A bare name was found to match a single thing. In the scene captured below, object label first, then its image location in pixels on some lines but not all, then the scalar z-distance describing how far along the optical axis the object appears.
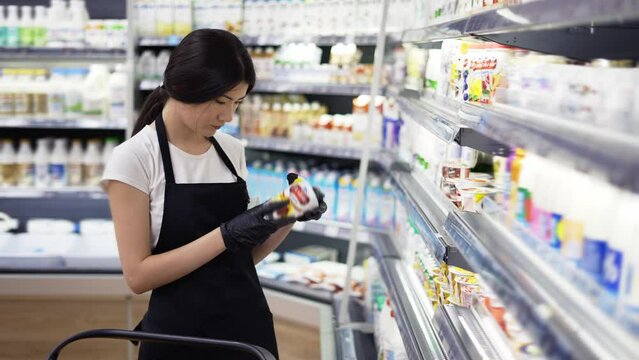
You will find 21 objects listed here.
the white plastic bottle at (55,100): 4.40
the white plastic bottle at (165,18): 4.41
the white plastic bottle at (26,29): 4.35
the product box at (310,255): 4.33
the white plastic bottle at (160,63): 4.41
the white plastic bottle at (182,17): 4.41
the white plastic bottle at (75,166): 4.48
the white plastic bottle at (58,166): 4.45
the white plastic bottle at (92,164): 4.48
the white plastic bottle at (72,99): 4.43
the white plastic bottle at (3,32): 4.34
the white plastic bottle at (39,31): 4.36
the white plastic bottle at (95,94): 4.43
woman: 1.91
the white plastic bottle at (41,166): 4.44
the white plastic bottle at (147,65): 4.44
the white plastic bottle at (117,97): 4.39
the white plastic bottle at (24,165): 4.43
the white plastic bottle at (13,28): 4.33
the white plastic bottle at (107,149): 4.51
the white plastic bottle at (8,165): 4.43
